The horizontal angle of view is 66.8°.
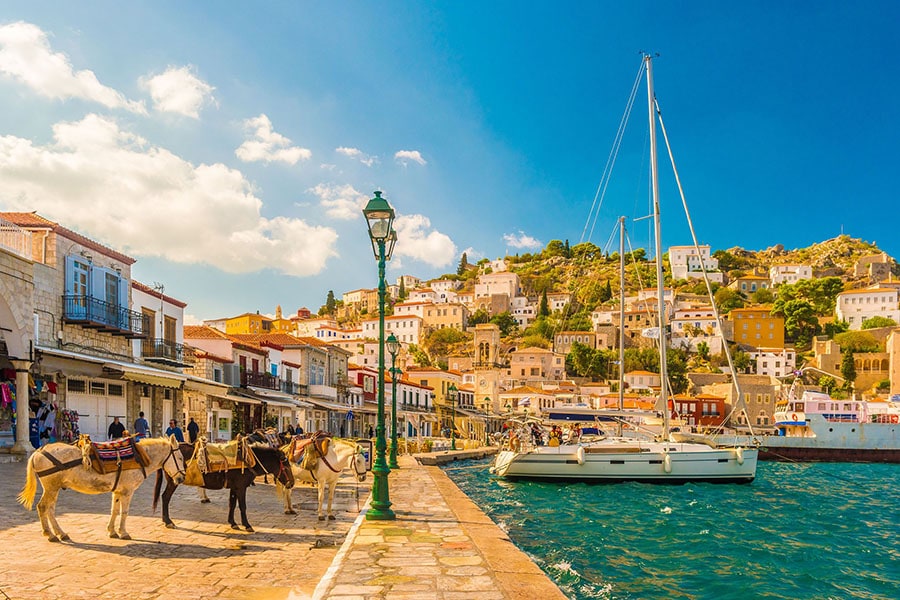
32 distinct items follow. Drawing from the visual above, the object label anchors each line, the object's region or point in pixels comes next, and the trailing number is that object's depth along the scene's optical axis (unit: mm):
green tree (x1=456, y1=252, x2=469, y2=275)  188750
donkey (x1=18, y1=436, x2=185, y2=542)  8312
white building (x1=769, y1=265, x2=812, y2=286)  148875
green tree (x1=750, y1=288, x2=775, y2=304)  141300
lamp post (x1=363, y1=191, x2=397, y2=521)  10500
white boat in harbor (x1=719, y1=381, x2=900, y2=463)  54406
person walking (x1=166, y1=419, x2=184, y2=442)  17850
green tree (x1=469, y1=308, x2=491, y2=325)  144000
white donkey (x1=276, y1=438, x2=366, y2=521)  11477
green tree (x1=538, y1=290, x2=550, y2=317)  143025
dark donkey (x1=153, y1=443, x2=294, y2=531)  10016
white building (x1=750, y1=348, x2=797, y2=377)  108812
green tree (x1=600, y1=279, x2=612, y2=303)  148188
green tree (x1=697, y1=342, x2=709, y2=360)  114562
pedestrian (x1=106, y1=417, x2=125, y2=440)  16766
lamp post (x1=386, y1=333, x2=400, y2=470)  19203
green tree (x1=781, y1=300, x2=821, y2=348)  123250
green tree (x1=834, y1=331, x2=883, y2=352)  109062
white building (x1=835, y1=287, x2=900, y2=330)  122156
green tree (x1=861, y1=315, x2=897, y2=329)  118688
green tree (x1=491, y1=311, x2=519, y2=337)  139950
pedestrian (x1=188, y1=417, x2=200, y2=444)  19578
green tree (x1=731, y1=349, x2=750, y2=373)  109438
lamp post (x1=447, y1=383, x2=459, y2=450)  62941
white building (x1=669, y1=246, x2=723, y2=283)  157625
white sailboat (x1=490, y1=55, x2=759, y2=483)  26175
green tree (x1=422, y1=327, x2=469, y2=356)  126062
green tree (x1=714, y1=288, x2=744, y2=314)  139375
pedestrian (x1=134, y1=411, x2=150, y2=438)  17609
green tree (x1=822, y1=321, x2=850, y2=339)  122438
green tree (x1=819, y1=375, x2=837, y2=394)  100875
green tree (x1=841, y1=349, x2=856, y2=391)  101869
